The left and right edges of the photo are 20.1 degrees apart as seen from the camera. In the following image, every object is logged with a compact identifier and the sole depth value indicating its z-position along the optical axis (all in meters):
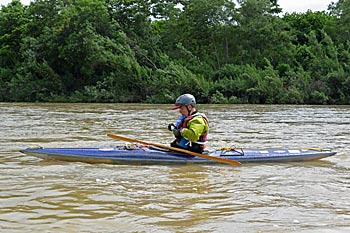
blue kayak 11.94
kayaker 11.73
